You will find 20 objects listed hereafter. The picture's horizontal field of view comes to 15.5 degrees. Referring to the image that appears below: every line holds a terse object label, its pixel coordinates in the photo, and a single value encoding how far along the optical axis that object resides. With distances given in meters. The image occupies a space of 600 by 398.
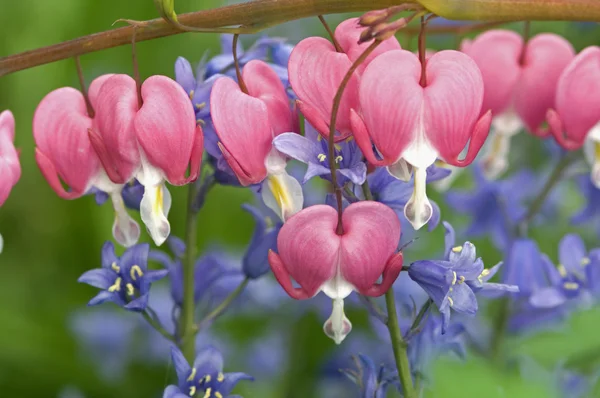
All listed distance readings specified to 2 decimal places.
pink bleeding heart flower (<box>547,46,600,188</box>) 0.46
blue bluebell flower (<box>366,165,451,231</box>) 0.45
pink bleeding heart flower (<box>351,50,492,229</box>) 0.42
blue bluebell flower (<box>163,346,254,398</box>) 0.45
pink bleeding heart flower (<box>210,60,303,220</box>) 0.43
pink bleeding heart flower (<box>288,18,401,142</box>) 0.43
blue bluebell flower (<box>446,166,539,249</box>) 0.53
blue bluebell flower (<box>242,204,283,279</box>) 0.47
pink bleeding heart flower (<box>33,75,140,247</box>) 0.44
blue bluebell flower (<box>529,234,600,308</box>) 0.49
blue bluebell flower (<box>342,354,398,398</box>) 0.44
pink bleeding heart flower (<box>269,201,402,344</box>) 0.42
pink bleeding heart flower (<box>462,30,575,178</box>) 0.47
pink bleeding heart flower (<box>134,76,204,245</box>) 0.43
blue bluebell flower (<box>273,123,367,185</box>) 0.42
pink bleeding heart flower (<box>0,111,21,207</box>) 0.44
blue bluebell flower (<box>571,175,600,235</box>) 0.53
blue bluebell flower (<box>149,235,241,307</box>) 0.48
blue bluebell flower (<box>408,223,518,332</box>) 0.43
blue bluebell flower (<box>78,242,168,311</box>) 0.45
